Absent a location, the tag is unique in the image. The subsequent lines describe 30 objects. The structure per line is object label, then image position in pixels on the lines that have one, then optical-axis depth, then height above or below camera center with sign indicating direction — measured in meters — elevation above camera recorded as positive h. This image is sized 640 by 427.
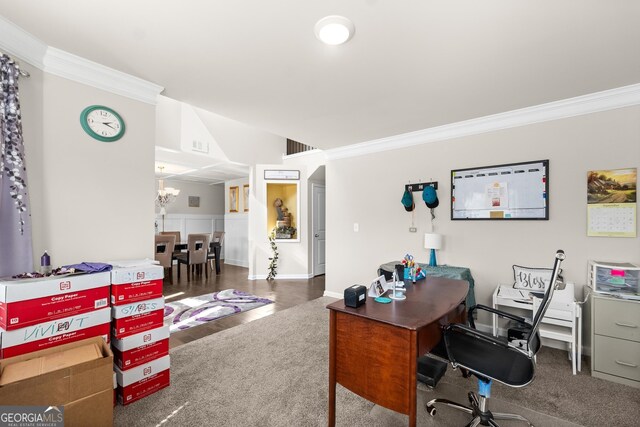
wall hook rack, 3.72 +0.33
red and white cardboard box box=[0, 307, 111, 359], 1.57 -0.71
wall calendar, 2.61 +0.07
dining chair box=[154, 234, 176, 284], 5.56 -0.71
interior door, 6.41 -0.38
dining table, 6.65 -0.84
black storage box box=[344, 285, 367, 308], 1.68 -0.50
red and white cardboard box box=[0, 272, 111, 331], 1.57 -0.50
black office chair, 1.50 -0.86
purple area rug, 3.59 -1.36
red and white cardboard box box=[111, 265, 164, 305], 1.98 -0.51
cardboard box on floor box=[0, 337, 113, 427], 1.40 -0.88
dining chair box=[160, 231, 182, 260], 7.32 -0.63
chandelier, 6.96 +0.41
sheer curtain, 1.75 +0.18
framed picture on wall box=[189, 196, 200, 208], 8.80 +0.33
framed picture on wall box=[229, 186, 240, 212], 8.30 +0.40
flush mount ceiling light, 1.72 +1.13
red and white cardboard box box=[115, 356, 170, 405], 1.97 -1.20
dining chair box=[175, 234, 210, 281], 6.05 -0.83
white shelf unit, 2.48 -0.96
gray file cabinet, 2.25 -1.03
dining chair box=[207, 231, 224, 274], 6.59 -0.73
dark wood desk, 1.44 -0.73
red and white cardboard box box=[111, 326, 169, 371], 1.99 -0.97
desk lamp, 3.50 -0.39
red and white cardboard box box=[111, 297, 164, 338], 1.98 -0.75
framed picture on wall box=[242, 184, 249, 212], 7.96 +0.42
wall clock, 2.22 +0.72
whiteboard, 3.04 +0.22
